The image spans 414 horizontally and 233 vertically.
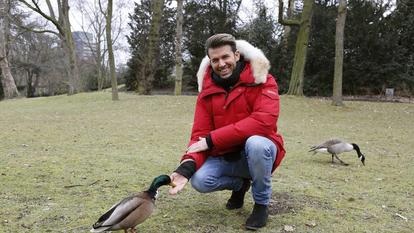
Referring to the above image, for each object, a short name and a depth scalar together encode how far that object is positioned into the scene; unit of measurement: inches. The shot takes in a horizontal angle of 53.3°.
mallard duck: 112.0
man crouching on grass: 126.7
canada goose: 240.5
